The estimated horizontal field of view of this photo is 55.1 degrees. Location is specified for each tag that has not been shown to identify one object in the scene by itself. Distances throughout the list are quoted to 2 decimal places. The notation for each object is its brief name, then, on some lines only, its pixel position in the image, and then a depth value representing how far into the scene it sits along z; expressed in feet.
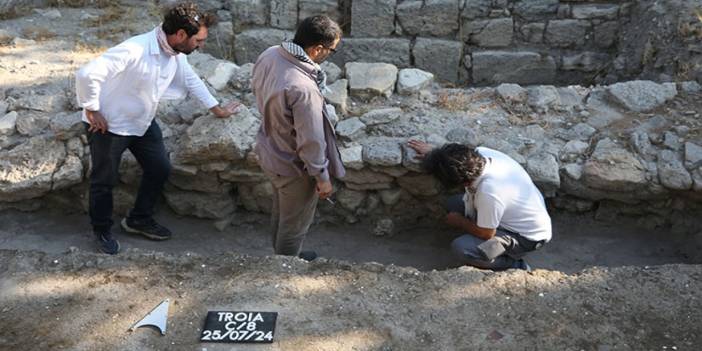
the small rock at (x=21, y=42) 18.63
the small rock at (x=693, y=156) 14.70
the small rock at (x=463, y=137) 15.46
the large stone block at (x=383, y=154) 15.19
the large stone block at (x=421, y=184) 15.55
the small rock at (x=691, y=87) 16.62
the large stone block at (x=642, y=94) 16.40
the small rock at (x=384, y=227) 16.29
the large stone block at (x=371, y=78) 16.93
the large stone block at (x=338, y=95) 16.37
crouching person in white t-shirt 12.92
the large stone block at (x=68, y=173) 15.02
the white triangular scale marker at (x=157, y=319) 10.39
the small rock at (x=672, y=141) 15.15
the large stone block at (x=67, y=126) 15.14
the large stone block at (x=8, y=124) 15.26
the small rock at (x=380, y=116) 16.10
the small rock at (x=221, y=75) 16.97
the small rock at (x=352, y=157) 15.29
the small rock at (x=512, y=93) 16.85
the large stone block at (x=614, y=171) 14.79
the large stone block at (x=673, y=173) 14.58
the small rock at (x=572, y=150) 15.44
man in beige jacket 11.03
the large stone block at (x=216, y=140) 15.11
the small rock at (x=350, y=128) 15.77
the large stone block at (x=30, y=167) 14.83
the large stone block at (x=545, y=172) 15.05
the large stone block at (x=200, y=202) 16.33
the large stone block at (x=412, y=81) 17.10
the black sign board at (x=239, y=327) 10.18
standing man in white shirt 12.36
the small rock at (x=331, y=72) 17.35
